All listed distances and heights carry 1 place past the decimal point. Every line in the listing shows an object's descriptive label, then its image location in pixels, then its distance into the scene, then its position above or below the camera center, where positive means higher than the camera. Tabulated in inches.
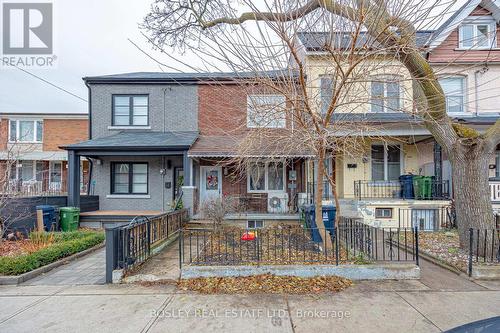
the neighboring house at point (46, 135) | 788.0 +123.8
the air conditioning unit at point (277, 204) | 450.6 -50.2
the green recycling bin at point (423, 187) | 403.5 -20.6
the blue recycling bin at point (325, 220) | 270.5 -49.7
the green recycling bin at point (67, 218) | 401.1 -63.8
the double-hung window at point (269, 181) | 512.4 -12.7
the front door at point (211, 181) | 516.4 -12.0
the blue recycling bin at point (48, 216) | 376.2 -58.7
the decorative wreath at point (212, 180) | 520.7 -10.2
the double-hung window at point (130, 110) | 526.6 +129.9
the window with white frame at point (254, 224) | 408.5 -76.0
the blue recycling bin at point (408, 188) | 427.8 -23.3
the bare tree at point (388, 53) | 178.9 +91.4
